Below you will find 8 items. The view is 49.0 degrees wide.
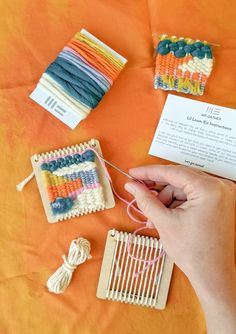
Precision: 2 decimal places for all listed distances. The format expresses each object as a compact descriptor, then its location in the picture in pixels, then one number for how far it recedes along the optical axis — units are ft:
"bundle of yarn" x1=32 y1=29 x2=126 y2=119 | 0.82
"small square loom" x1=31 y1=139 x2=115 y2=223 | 0.81
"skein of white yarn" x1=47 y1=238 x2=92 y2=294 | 0.79
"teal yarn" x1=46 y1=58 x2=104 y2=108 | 0.82
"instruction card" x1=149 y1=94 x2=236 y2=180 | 0.85
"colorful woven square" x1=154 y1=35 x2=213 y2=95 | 0.85
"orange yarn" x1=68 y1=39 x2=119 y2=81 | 0.83
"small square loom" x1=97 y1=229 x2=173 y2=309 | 0.81
